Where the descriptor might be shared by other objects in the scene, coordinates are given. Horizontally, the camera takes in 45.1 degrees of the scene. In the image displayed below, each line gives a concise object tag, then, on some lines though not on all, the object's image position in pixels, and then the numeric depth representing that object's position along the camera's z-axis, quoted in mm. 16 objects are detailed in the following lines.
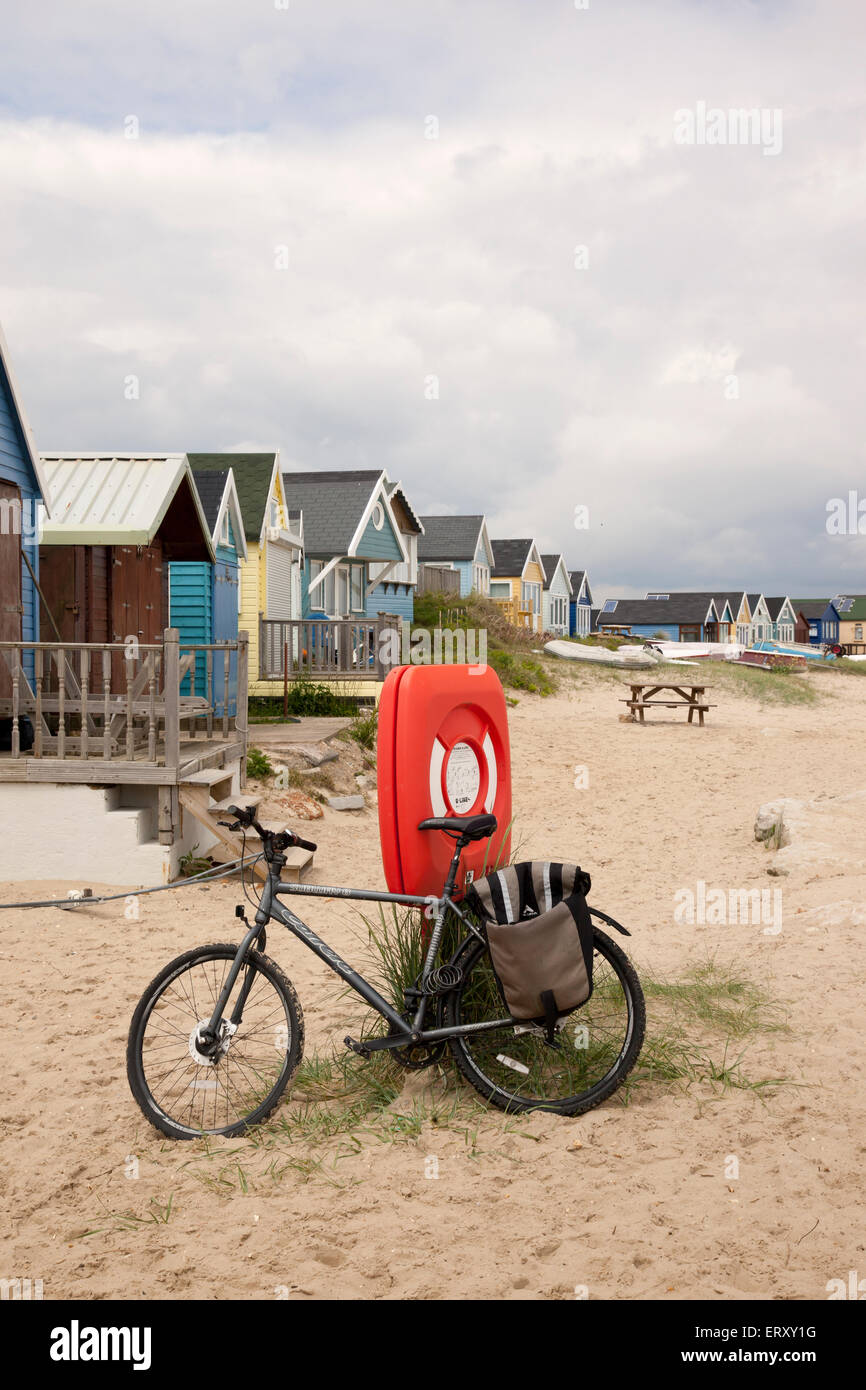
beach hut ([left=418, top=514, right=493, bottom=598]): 48594
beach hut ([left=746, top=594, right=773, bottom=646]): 83956
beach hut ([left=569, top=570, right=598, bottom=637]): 72250
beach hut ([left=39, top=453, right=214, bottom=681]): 12734
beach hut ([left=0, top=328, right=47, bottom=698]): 10898
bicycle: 4180
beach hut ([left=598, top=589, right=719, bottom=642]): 74500
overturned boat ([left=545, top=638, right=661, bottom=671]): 37031
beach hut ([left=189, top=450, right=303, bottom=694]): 21297
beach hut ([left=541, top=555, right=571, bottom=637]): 63594
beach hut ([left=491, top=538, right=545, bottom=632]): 55844
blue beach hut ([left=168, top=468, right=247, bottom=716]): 17344
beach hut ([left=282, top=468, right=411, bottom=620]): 27859
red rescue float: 4750
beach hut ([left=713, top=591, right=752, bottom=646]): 76250
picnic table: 21938
